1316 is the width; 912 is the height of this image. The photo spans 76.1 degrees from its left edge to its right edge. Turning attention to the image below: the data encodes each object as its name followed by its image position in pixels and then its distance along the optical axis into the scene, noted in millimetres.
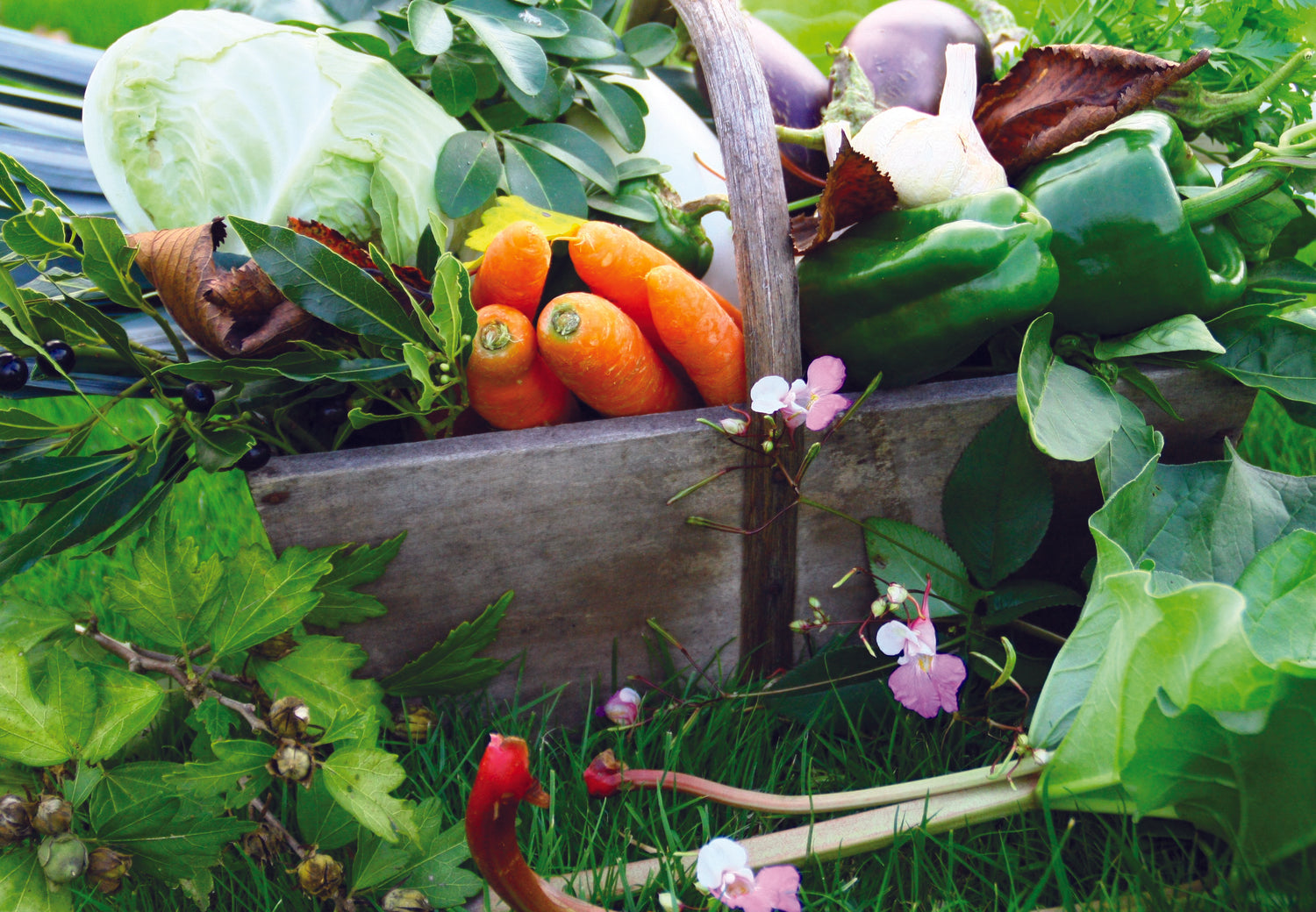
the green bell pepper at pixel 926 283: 787
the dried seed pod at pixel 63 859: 608
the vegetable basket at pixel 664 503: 780
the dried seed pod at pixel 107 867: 633
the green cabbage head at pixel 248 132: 912
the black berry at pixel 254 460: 741
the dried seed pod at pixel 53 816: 609
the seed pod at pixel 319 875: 652
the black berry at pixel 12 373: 753
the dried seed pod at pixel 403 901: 648
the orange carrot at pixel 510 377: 803
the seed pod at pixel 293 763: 624
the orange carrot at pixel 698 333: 840
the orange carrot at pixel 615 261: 863
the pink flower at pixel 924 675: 752
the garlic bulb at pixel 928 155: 858
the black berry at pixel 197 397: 756
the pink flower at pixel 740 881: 591
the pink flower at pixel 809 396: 758
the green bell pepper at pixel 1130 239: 858
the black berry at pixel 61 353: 750
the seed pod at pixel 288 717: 649
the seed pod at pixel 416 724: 855
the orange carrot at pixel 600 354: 798
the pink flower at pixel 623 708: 863
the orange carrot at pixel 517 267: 818
